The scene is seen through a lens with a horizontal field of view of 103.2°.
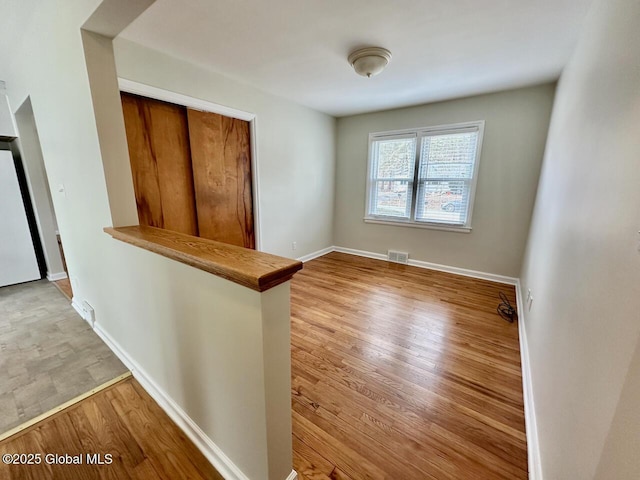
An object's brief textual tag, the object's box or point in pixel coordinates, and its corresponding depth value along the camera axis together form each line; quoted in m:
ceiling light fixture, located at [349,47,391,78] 2.08
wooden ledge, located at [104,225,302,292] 0.78
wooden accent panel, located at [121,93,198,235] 2.22
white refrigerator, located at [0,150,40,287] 2.97
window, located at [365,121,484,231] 3.41
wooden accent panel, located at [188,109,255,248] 2.67
